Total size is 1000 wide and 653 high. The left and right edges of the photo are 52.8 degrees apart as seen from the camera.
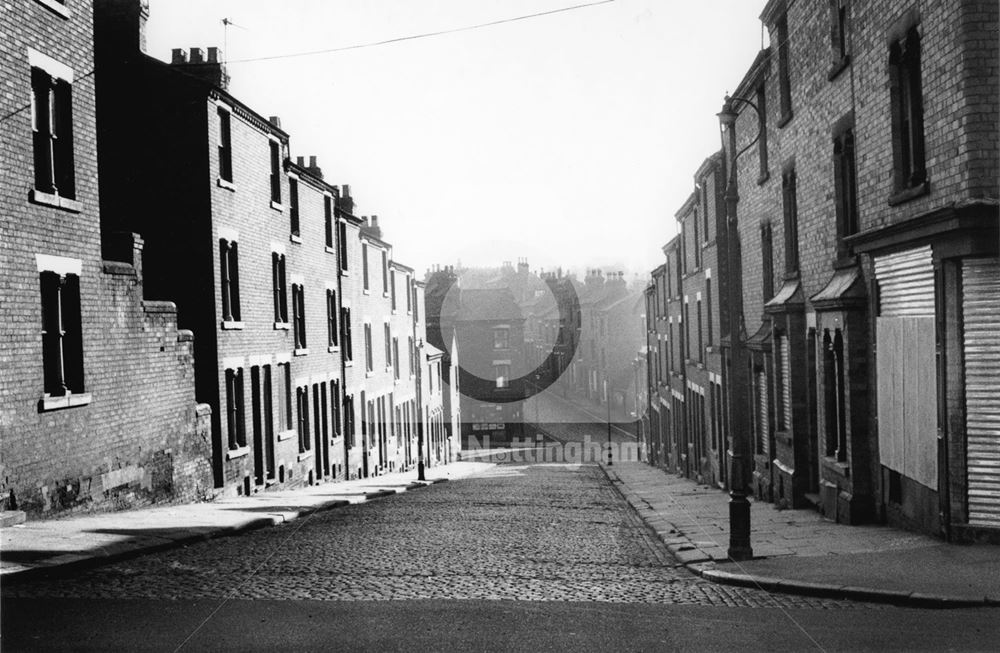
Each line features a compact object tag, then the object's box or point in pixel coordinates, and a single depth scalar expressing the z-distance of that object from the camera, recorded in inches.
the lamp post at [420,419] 1406.3
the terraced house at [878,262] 466.6
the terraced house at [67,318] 584.4
